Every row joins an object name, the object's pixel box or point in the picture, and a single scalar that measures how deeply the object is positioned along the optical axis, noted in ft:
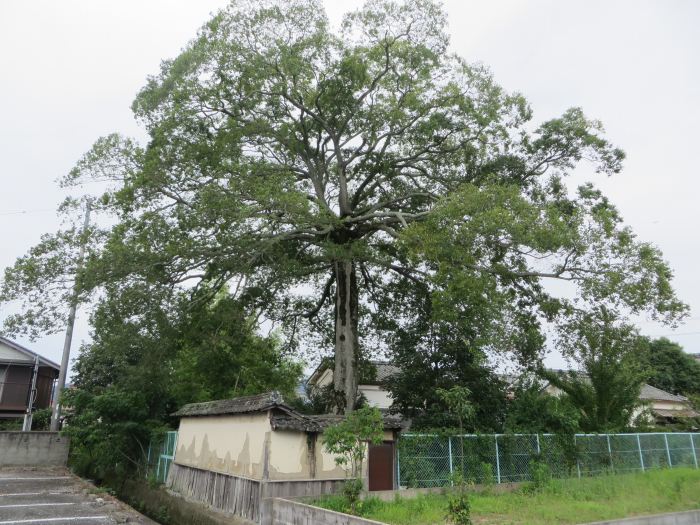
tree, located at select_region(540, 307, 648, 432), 51.60
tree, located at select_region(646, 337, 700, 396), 127.03
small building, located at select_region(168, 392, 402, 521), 36.37
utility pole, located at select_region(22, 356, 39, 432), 86.22
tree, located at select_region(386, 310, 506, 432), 53.16
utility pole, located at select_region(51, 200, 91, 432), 70.33
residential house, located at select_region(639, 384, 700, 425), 88.63
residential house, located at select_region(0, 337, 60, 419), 90.27
